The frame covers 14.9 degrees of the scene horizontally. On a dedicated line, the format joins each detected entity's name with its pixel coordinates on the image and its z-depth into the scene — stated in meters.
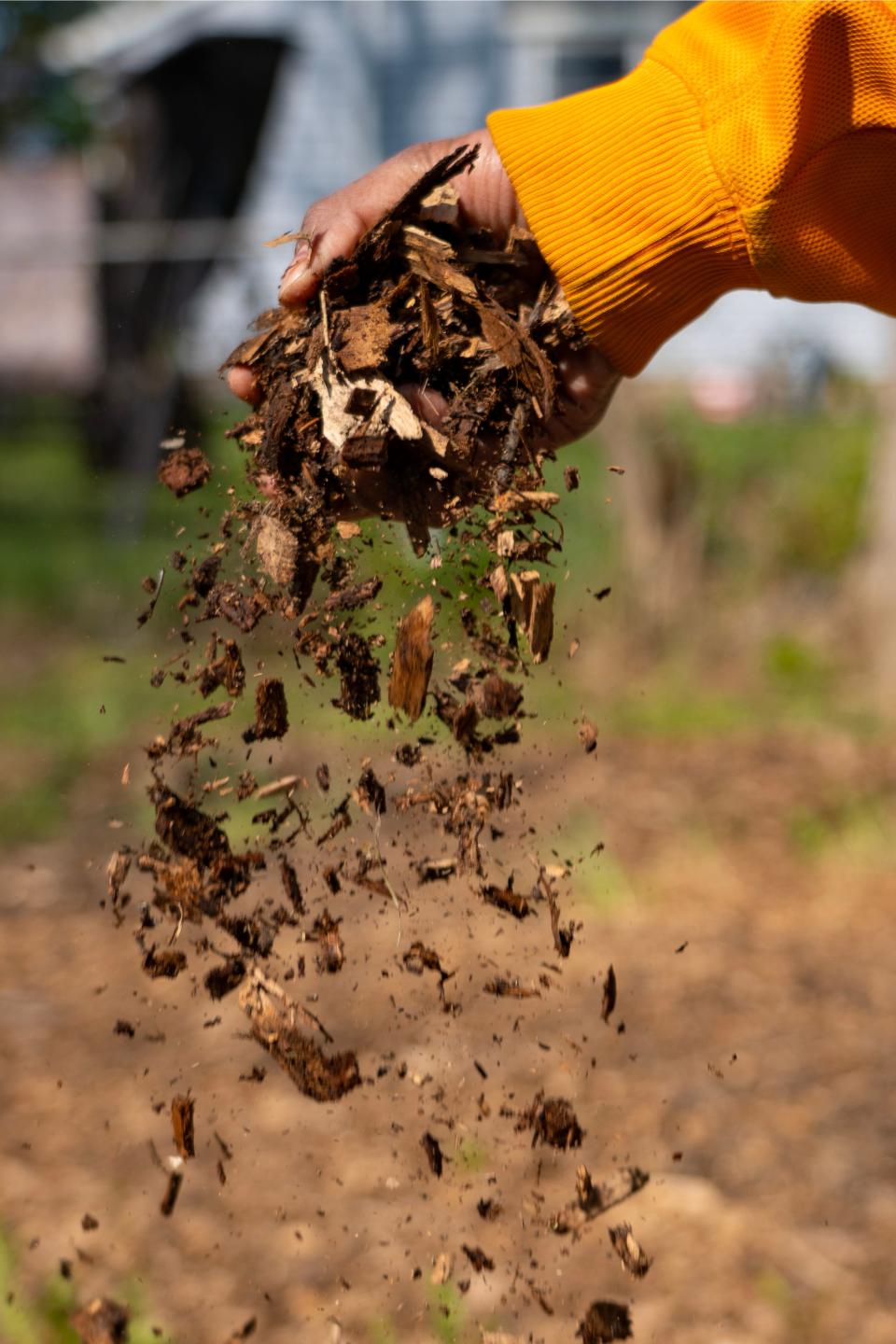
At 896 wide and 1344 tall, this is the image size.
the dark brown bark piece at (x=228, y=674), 1.06
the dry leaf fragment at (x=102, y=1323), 1.06
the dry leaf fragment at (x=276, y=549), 1.02
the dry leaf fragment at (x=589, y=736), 1.06
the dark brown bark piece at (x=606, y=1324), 1.06
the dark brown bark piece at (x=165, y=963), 1.07
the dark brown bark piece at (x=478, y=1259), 1.08
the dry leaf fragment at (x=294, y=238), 1.01
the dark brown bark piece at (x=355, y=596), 1.04
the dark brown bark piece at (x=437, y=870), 1.05
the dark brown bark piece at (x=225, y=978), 1.05
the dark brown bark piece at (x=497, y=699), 1.04
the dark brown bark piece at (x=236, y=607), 1.04
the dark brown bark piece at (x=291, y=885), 1.05
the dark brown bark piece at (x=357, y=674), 1.04
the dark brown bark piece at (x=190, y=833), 1.05
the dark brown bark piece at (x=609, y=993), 1.07
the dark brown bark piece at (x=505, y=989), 1.07
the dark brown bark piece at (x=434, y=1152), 1.06
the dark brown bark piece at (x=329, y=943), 1.04
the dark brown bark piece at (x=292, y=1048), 1.05
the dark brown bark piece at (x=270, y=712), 1.06
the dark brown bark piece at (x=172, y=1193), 1.07
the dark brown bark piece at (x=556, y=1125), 1.08
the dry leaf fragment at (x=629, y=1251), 1.08
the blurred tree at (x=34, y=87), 5.67
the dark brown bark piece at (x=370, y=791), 1.05
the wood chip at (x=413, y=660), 1.03
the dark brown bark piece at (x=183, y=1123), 1.05
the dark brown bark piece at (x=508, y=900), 1.05
